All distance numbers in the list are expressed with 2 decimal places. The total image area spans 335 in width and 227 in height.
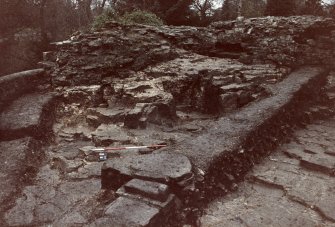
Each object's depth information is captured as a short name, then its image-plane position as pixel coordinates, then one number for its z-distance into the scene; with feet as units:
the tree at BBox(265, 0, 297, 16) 33.22
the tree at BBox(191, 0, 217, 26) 62.28
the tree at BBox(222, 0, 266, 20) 52.29
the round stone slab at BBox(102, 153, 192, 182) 10.44
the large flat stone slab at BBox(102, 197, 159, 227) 8.82
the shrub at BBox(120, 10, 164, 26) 30.40
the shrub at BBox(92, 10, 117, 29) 31.50
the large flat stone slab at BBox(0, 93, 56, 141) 15.99
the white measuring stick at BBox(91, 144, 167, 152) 14.20
